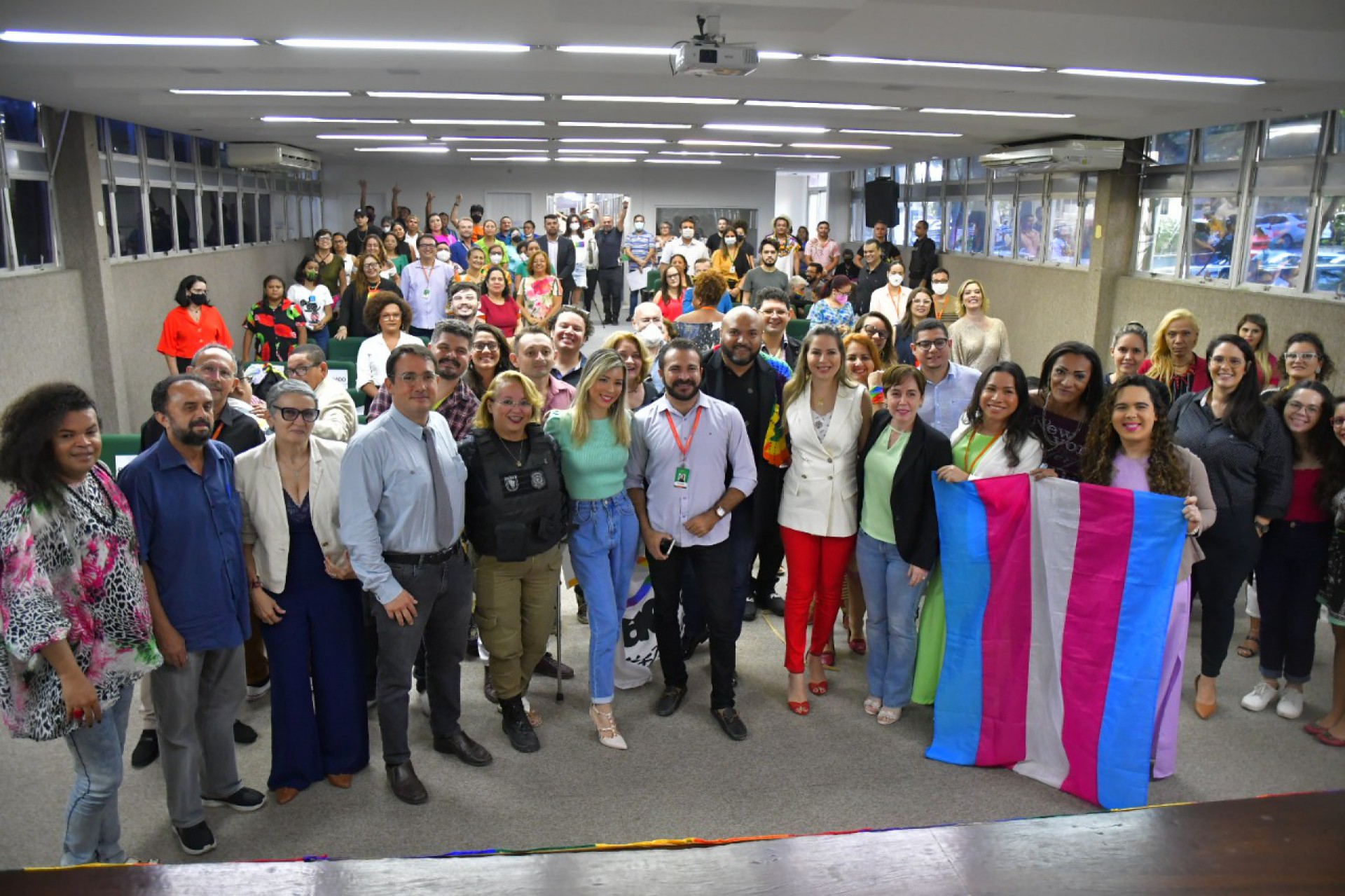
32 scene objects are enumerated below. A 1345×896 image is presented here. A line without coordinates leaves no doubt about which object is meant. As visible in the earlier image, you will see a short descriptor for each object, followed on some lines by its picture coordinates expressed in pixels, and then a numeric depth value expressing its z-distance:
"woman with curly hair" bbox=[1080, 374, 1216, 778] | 3.68
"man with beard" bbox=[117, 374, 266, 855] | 3.08
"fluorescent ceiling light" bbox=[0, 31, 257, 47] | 5.62
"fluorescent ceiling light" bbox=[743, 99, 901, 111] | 9.13
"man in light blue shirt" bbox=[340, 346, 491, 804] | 3.37
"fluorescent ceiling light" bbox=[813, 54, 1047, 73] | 6.66
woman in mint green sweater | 3.97
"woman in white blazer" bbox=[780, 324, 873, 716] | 4.18
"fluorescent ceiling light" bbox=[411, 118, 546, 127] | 11.17
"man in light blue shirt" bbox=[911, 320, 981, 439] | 4.99
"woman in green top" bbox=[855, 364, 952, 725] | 3.96
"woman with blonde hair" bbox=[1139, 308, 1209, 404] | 5.41
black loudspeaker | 17.83
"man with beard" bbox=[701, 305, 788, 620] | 4.41
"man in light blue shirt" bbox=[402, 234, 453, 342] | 9.03
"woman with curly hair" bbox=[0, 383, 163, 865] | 2.61
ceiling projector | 5.62
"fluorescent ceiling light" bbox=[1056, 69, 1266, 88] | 6.87
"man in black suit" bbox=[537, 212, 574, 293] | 14.29
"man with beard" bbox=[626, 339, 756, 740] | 4.07
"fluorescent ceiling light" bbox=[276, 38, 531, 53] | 6.12
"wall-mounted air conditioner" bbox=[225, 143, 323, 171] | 13.09
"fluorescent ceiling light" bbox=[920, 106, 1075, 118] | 9.35
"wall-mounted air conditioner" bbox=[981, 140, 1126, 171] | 11.10
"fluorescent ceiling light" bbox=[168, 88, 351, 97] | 8.45
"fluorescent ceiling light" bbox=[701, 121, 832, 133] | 11.33
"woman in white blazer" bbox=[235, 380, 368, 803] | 3.42
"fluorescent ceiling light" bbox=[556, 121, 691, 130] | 11.42
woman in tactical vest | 3.74
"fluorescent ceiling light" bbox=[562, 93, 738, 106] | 8.88
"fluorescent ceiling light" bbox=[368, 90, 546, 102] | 8.62
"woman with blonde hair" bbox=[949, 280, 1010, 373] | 6.66
